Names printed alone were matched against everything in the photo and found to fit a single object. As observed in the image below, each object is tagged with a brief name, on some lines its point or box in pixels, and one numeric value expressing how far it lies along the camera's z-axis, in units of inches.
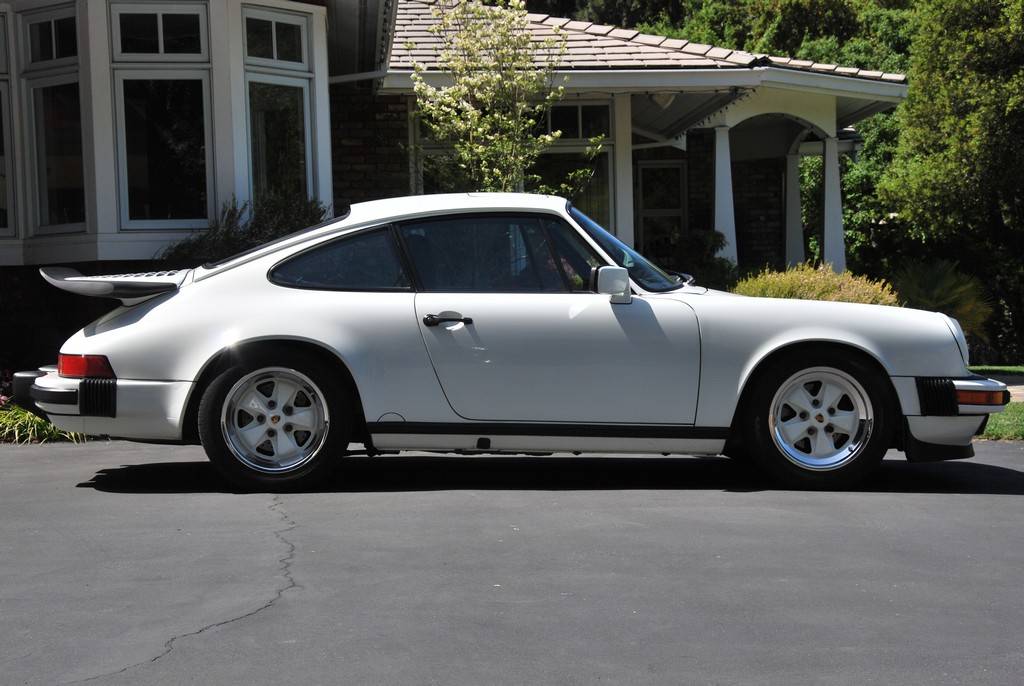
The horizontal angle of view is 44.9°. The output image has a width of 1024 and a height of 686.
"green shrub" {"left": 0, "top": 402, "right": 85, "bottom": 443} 342.3
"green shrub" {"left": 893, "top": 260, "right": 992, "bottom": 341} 670.5
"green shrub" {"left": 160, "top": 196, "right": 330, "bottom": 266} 397.7
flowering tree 498.0
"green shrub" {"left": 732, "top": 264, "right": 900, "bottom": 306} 494.0
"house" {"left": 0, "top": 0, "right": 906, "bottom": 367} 416.2
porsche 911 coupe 249.4
